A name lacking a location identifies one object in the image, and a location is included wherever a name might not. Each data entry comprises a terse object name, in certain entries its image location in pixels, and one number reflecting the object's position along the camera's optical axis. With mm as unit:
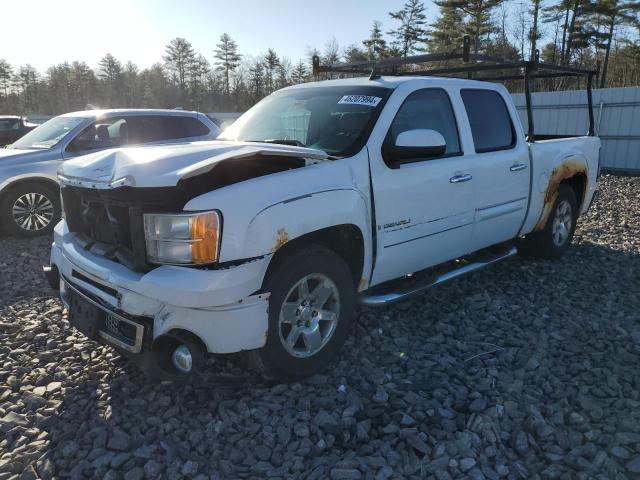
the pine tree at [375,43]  50594
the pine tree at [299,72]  56219
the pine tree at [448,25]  43125
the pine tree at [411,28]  50219
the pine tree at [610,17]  36125
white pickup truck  2688
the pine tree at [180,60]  67375
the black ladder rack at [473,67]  4637
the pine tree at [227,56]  65500
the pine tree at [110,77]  66562
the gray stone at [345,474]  2428
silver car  7000
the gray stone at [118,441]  2660
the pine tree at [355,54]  43844
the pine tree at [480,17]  42094
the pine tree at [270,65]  58031
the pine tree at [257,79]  58719
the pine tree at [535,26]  40094
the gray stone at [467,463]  2482
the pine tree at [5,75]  65312
